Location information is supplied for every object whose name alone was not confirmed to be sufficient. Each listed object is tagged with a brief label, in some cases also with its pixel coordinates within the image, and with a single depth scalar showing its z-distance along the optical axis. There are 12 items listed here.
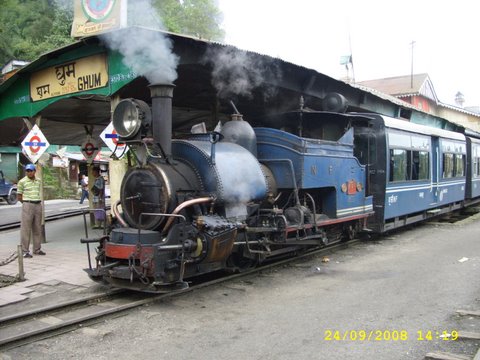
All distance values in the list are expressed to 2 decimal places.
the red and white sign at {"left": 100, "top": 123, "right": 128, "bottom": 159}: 8.24
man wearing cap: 8.22
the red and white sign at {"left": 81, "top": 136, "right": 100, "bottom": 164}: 11.95
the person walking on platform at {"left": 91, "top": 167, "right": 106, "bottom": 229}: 11.58
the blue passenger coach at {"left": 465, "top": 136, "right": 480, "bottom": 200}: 16.53
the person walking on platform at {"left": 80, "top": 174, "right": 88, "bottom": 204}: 22.25
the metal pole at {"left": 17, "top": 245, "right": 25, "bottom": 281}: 6.58
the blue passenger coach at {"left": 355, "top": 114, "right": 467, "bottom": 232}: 9.73
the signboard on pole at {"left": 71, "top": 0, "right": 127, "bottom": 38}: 8.36
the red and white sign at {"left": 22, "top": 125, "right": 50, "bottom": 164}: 8.69
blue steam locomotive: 5.53
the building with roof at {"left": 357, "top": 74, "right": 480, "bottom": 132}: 40.44
